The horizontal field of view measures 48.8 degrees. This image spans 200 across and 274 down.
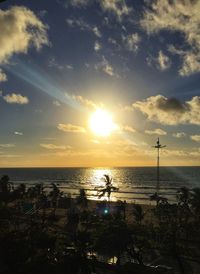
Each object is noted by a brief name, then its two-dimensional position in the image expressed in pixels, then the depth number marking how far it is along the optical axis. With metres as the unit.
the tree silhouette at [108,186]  57.22
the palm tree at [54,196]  57.48
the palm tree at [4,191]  57.61
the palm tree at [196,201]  42.95
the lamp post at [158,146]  65.83
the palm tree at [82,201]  61.30
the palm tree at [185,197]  48.16
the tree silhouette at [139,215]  43.76
